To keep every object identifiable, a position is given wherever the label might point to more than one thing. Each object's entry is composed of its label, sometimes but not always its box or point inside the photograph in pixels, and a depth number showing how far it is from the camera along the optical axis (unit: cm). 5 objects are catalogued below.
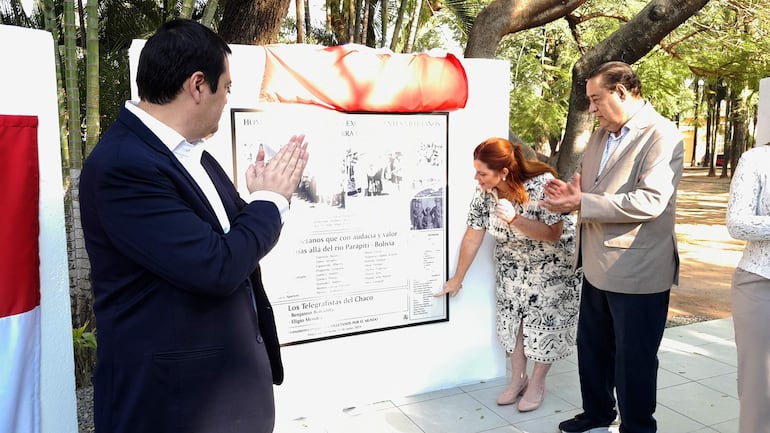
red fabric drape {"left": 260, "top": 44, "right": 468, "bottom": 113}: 325
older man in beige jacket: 284
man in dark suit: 147
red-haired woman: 348
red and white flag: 203
